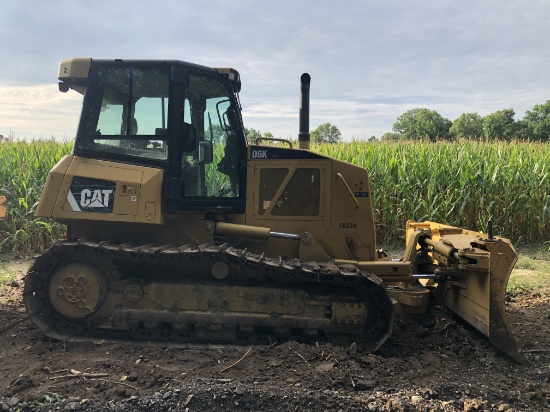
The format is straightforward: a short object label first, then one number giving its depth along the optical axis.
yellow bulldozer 4.35
